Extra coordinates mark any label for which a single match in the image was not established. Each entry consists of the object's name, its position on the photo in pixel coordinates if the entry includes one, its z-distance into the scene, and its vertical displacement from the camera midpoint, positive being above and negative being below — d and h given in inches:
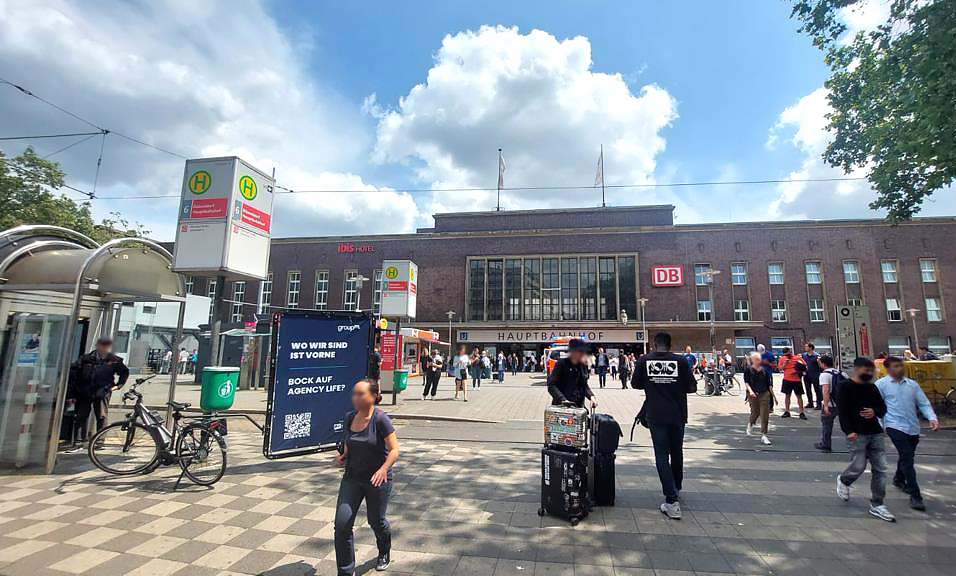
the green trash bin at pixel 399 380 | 573.3 -44.3
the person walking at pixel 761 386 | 354.0 -23.7
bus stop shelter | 254.5 +21.5
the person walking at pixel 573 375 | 200.5 -10.3
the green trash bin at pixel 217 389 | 343.3 -35.3
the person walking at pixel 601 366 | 891.7 -26.7
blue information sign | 253.4 -17.5
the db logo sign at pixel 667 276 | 1627.7 +286.5
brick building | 1545.3 +287.5
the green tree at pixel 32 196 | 864.3 +290.2
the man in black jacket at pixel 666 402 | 195.8 -21.4
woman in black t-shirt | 136.8 -36.5
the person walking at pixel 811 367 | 498.9 -10.7
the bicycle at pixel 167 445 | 232.8 -55.2
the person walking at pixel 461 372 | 618.8 -31.1
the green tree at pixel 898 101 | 309.3 +228.9
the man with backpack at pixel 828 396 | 320.2 -27.8
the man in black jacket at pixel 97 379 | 288.2 -25.0
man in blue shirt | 205.0 -27.5
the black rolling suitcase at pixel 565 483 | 183.2 -54.6
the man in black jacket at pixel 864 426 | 196.2 -30.2
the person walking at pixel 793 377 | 470.3 -20.8
